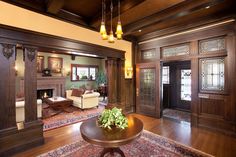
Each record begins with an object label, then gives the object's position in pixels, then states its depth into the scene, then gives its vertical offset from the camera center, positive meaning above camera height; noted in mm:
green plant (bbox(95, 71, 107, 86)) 9688 +1
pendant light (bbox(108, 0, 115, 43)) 2434 +732
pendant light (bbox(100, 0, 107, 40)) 2295 +794
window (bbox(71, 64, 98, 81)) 9047 +447
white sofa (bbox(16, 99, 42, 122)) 4020 -980
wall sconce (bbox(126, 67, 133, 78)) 5449 +261
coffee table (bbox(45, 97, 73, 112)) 5473 -1039
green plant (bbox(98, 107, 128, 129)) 2229 -704
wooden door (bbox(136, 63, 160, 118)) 4988 -452
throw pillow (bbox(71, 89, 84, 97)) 6684 -722
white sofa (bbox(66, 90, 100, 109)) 5898 -1020
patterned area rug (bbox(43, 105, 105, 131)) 4227 -1439
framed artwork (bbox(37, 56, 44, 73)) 7479 +815
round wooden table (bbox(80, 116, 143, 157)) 1824 -844
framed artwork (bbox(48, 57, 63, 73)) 7902 +866
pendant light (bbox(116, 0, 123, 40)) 2320 +821
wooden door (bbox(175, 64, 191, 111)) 5949 -424
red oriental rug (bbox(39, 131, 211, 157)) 2596 -1478
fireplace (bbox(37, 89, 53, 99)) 7591 -843
